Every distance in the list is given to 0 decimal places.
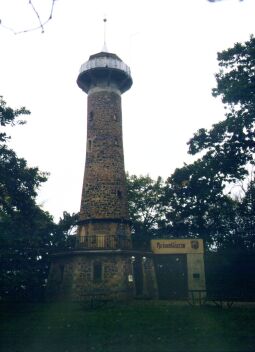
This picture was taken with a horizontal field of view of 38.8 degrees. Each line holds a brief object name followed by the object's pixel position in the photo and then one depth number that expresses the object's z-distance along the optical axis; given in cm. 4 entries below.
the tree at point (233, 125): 1872
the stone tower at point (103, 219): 2178
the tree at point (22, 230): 1820
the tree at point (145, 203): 3653
